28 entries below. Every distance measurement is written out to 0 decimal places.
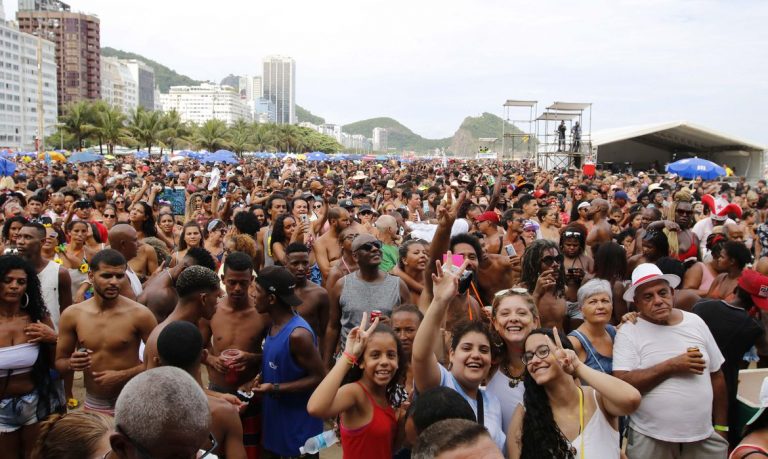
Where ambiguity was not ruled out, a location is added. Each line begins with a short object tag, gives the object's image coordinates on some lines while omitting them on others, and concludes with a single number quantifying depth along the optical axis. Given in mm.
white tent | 33594
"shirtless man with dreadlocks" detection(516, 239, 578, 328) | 4562
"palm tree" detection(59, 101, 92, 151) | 52969
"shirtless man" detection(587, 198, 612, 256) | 7996
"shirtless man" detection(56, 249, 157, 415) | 3916
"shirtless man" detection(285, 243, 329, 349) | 5059
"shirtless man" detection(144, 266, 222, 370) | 3877
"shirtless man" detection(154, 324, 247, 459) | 2965
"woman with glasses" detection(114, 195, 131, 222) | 9473
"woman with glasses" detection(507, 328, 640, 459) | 2750
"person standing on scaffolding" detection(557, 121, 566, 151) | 31078
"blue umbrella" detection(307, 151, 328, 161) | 54750
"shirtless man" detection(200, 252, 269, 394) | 3994
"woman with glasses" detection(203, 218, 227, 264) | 6699
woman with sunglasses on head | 3250
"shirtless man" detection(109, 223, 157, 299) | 5074
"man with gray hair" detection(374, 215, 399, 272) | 6445
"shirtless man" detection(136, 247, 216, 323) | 4779
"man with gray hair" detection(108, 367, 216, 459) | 1915
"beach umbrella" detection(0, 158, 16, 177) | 16888
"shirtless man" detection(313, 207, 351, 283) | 6809
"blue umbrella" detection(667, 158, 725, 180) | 20156
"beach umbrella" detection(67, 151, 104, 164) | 34094
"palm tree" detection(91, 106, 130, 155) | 53312
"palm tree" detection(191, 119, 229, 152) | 63812
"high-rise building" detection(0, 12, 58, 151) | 108062
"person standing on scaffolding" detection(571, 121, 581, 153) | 30625
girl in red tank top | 2945
